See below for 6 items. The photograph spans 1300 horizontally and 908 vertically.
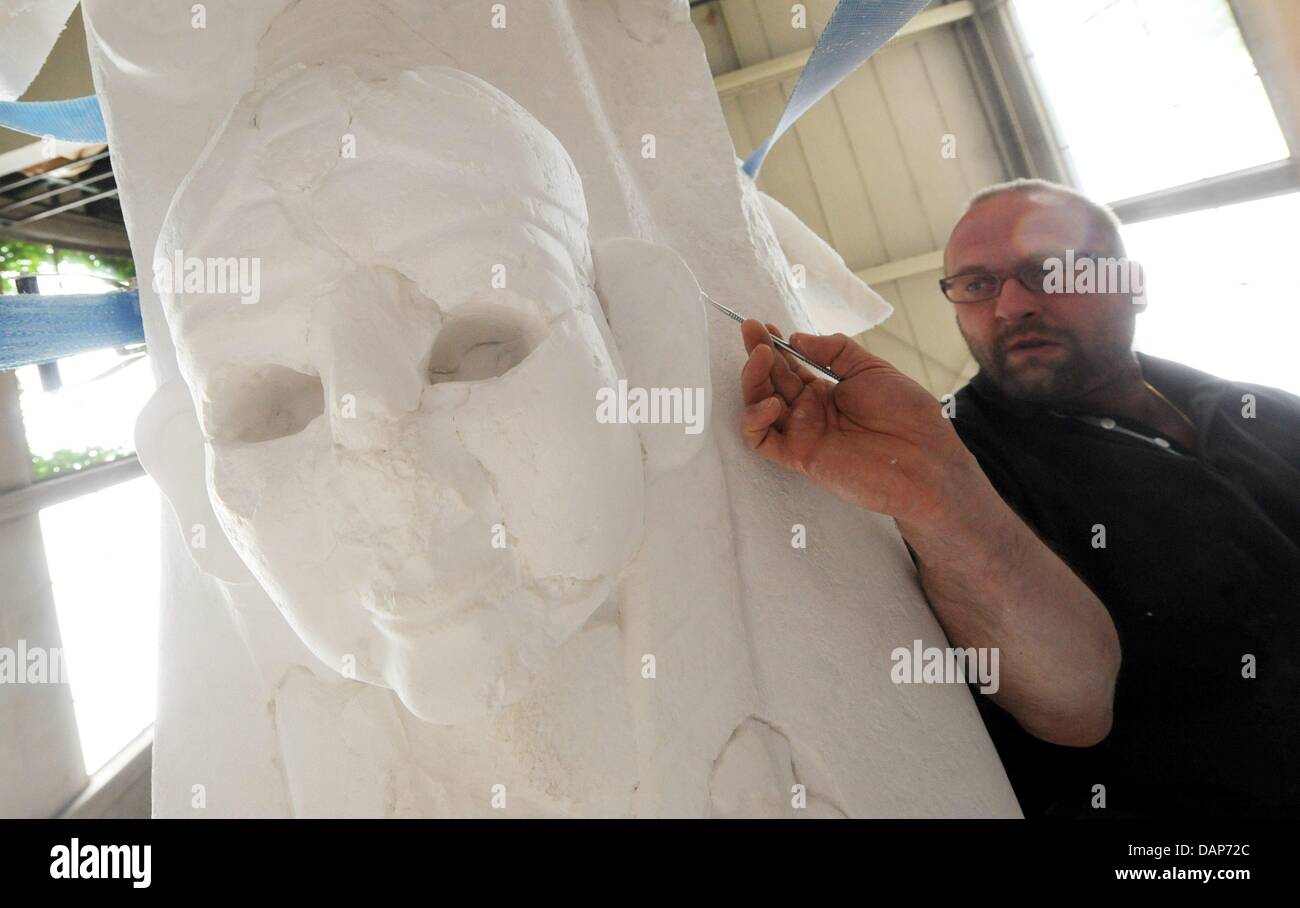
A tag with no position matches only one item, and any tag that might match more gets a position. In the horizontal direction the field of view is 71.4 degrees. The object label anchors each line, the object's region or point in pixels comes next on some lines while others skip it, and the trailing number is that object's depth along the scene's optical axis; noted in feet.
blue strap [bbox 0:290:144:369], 3.65
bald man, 3.50
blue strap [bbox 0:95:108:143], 4.31
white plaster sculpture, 2.53
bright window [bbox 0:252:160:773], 9.27
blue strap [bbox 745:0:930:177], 4.30
